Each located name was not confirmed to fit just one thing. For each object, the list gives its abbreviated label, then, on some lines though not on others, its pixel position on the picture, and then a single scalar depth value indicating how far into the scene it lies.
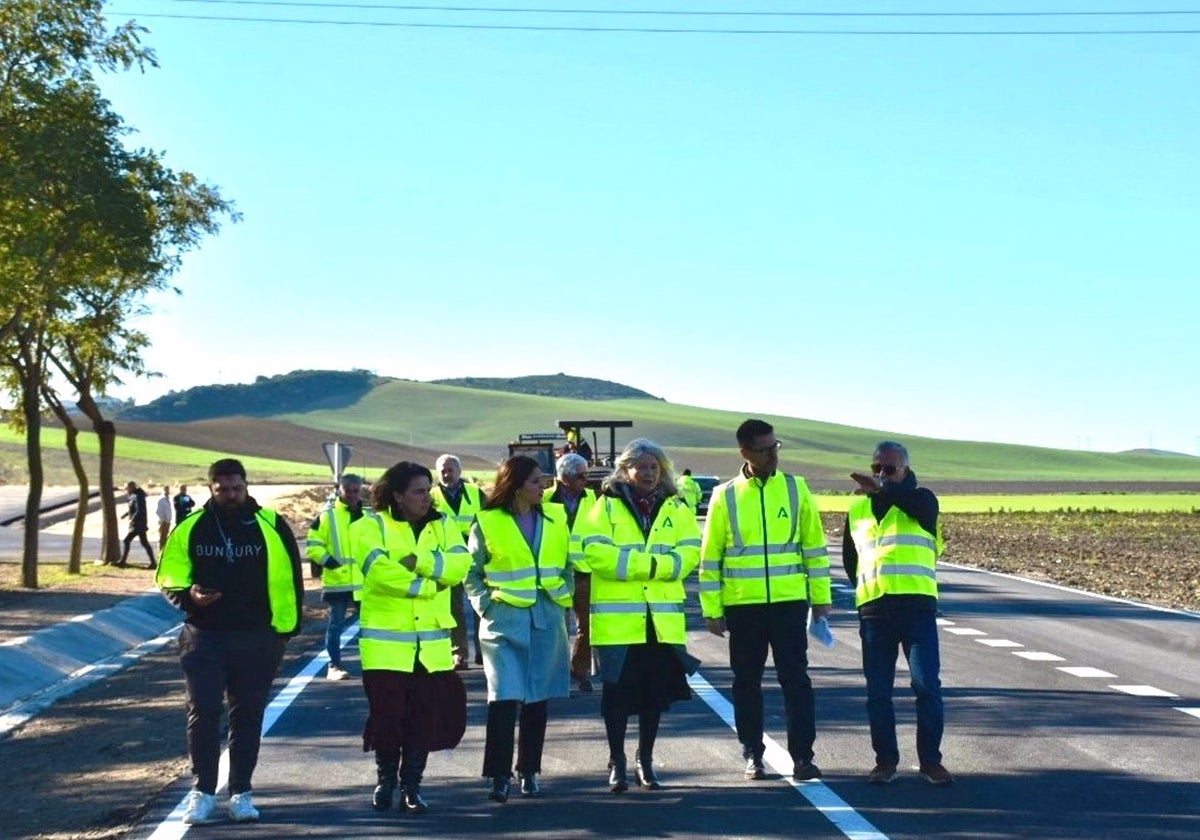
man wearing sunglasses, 10.99
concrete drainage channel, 17.44
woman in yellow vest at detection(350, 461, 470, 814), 10.29
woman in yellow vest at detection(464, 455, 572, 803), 10.59
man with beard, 10.30
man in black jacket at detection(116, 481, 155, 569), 40.97
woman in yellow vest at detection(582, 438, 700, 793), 10.80
